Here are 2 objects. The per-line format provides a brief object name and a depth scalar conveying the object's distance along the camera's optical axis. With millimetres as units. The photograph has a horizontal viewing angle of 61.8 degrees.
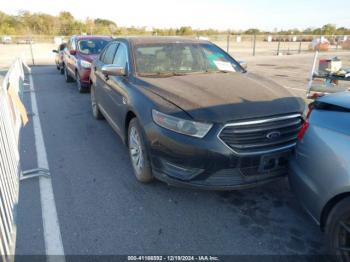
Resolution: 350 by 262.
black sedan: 2748
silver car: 2014
